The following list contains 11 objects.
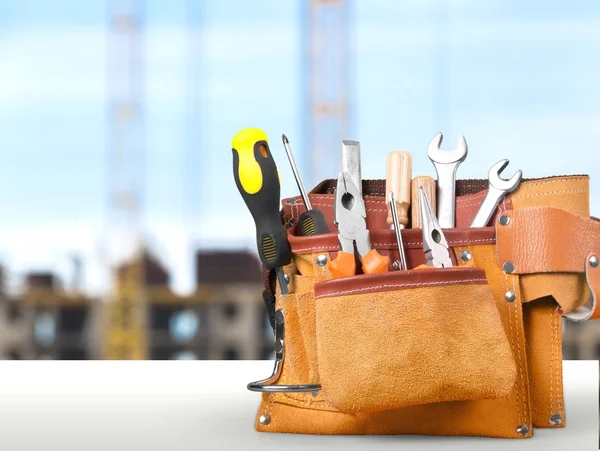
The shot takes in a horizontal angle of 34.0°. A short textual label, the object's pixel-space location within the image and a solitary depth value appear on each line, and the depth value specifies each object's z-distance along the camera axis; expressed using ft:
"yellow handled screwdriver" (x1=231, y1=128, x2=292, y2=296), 4.50
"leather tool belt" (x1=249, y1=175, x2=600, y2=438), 4.05
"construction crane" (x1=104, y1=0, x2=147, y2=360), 62.49
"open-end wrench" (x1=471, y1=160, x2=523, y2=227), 4.66
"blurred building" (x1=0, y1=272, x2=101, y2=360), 71.36
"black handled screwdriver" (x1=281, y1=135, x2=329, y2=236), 4.61
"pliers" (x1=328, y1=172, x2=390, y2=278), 4.34
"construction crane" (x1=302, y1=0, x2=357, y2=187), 59.67
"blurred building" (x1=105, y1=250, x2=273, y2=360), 65.92
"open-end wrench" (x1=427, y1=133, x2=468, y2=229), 4.79
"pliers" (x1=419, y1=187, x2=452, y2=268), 4.45
